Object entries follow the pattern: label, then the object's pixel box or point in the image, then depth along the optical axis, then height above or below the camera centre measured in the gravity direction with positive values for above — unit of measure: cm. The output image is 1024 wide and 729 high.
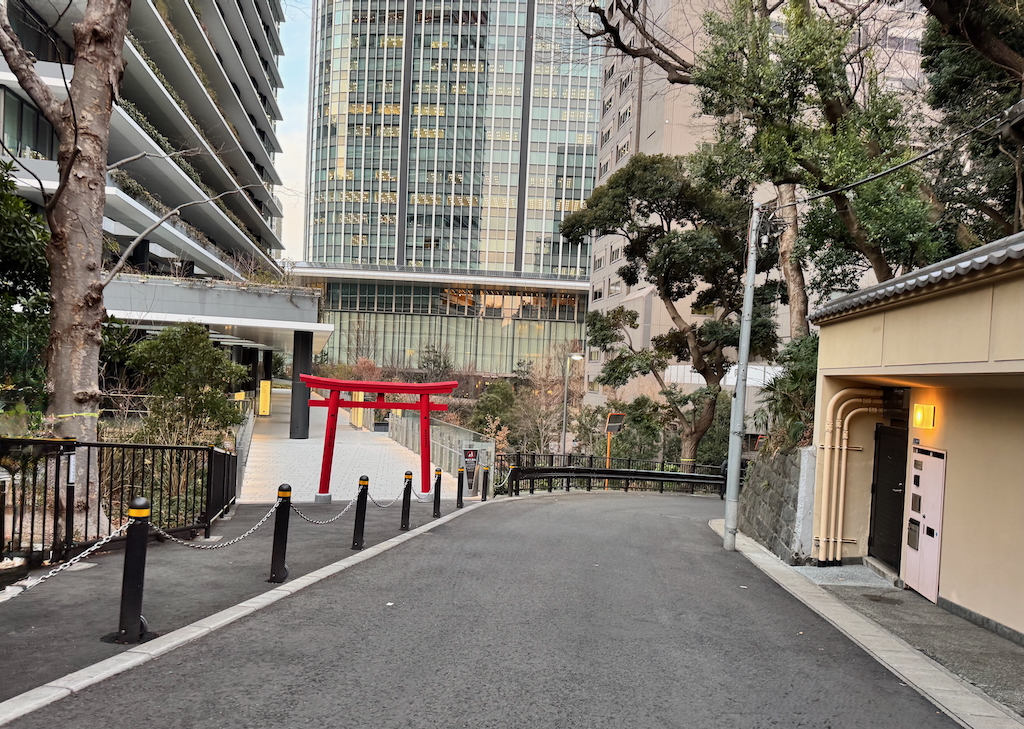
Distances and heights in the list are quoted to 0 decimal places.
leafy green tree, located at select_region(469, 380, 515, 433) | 4250 -303
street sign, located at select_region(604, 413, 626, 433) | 3241 -268
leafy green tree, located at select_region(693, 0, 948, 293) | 1301 +472
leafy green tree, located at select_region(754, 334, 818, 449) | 1329 -51
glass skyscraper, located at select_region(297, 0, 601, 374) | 10056 +2951
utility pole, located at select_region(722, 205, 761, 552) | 1338 -94
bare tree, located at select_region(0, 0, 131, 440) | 891 +136
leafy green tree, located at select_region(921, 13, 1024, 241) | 1455 +491
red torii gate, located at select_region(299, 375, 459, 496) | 1812 -112
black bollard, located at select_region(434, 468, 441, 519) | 1463 -287
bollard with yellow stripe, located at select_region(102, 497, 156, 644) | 555 -183
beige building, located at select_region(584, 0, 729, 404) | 4709 +1610
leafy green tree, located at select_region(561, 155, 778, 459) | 2783 +417
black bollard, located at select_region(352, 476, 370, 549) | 1023 -235
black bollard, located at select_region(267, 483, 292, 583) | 787 -210
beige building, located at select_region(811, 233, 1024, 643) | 714 -73
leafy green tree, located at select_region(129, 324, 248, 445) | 1602 -96
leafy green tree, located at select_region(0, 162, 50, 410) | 972 +86
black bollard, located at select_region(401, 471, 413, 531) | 1251 -260
